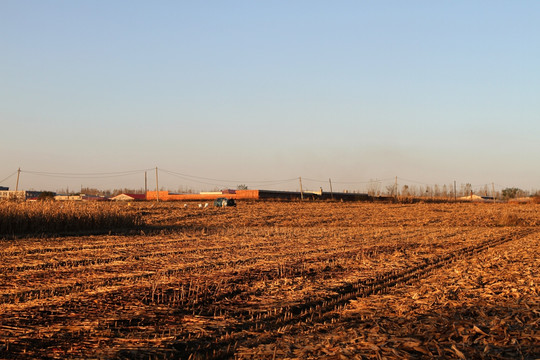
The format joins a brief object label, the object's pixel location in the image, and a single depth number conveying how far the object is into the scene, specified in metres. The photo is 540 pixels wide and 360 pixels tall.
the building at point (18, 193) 79.00
